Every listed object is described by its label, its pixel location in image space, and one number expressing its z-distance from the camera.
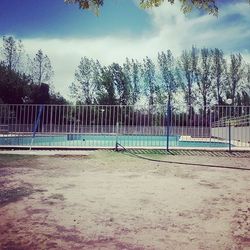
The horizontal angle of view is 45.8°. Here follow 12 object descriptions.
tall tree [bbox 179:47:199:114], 50.78
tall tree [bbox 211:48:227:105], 49.66
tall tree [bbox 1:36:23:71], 44.34
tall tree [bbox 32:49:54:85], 49.25
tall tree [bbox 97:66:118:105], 54.16
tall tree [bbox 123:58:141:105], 54.84
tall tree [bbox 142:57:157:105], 54.47
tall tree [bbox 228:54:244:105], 48.25
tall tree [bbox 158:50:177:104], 52.28
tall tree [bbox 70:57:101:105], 53.84
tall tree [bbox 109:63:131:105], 54.72
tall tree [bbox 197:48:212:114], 50.34
